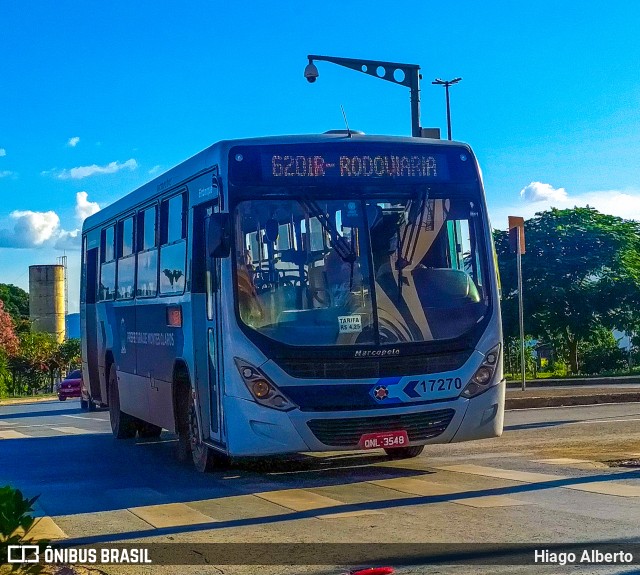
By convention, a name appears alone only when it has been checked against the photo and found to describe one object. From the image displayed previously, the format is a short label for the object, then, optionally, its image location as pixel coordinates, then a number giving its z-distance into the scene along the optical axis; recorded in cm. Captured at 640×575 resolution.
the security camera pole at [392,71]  1978
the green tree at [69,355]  6638
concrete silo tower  9750
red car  4494
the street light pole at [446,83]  4866
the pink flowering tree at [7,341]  6223
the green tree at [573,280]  4603
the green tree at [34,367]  6475
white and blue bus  1030
